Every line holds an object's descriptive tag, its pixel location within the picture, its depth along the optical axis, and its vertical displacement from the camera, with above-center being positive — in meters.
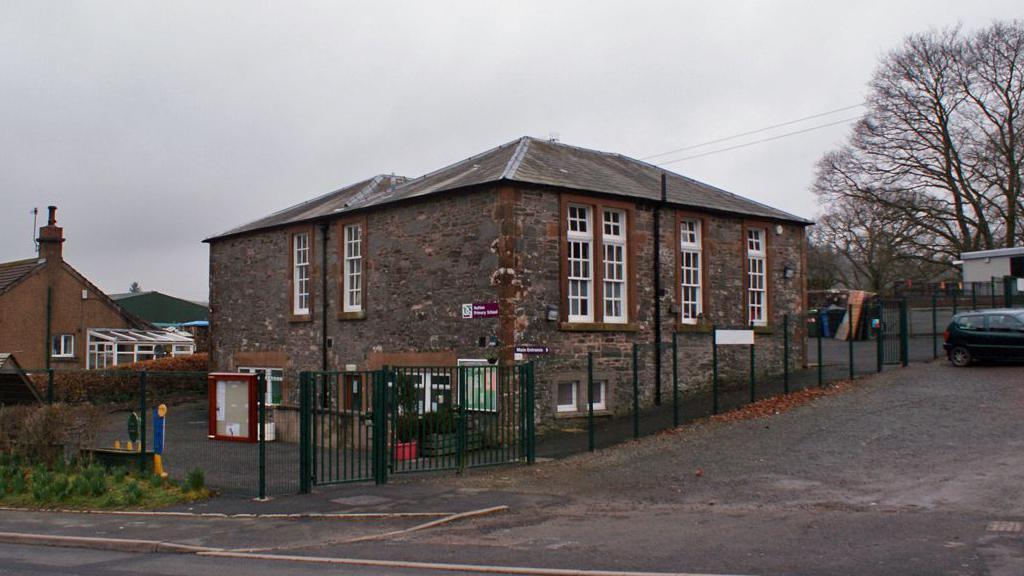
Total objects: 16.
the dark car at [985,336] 23.70 -0.32
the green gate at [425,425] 14.60 -1.66
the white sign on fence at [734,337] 20.22 -0.24
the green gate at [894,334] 24.75 -0.25
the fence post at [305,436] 13.91 -1.62
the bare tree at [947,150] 41.47 +8.06
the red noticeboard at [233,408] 14.48 -1.23
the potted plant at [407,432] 15.99 -1.77
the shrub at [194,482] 14.33 -2.32
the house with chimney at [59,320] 38.12 +0.60
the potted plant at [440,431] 16.19 -1.78
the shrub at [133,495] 14.01 -2.47
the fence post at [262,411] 13.89 -1.19
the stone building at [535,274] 20.30 +1.37
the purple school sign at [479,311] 19.93 +0.41
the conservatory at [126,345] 41.47 -0.57
